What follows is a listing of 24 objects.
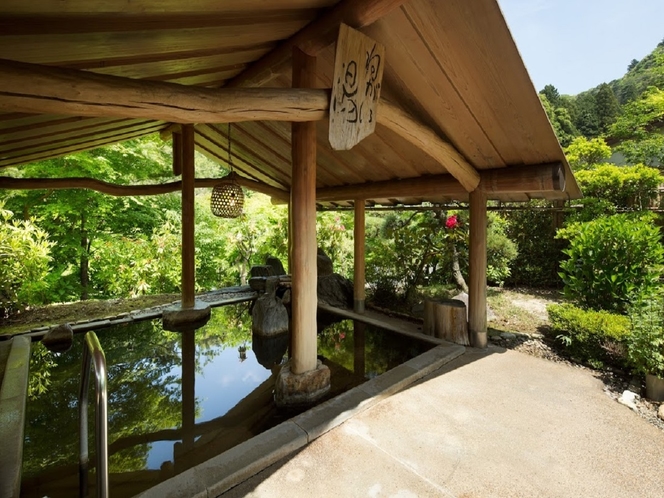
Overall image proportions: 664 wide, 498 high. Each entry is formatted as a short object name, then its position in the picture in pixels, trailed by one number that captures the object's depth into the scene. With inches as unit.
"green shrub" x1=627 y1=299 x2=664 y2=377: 122.0
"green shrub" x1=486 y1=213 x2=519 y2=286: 282.7
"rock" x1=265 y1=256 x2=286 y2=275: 315.3
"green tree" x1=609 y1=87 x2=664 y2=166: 357.4
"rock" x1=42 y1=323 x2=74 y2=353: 173.9
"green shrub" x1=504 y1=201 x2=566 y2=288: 309.3
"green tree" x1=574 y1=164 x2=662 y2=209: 269.6
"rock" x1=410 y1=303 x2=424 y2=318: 235.5
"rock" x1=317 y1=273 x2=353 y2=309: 267.3
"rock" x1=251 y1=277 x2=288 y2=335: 209.9
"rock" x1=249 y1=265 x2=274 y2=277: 303.9
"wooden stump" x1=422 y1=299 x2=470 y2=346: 174.4
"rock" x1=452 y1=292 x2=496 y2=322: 223.5
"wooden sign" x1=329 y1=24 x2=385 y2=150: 94.6
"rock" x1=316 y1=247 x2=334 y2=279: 295.7
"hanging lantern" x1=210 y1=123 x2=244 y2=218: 188.9
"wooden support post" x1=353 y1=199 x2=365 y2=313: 242.5
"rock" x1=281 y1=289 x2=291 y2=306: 266.8
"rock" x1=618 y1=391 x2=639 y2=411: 117.6
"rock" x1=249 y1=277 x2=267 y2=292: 287.4
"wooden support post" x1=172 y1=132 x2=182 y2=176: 242.1
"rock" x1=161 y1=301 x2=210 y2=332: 215.4
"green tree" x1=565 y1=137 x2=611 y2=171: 341.1
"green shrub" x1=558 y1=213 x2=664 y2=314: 166.9
